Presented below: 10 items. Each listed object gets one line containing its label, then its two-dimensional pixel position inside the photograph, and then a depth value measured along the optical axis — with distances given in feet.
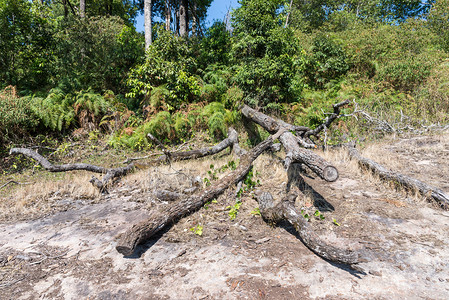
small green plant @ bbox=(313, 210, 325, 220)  13.15
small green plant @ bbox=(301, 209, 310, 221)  12.78
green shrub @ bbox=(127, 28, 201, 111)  31.96
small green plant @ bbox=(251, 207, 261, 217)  14.06
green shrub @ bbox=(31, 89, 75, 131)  27.51
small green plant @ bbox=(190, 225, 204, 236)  12.47
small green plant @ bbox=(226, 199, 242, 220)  14.04
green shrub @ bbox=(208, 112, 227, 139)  28.63
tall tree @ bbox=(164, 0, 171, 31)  56.70
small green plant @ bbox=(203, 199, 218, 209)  14.87
